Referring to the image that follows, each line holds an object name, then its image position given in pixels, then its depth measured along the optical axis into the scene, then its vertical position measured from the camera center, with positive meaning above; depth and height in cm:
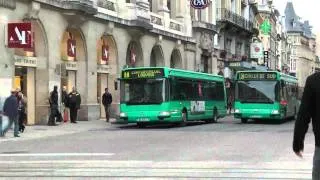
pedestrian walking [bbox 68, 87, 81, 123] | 3181 -28
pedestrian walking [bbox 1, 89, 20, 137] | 2316 -48
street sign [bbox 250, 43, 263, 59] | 8062 +581
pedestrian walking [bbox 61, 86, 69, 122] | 3198 -23
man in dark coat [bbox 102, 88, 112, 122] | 3453 -20
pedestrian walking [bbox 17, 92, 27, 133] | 2509 -58
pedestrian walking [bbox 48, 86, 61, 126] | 2992 -35
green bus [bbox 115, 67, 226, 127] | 2912 +5
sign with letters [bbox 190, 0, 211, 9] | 4836 +702
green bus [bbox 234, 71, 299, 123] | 3350 +6
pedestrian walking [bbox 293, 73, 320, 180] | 585 -20
